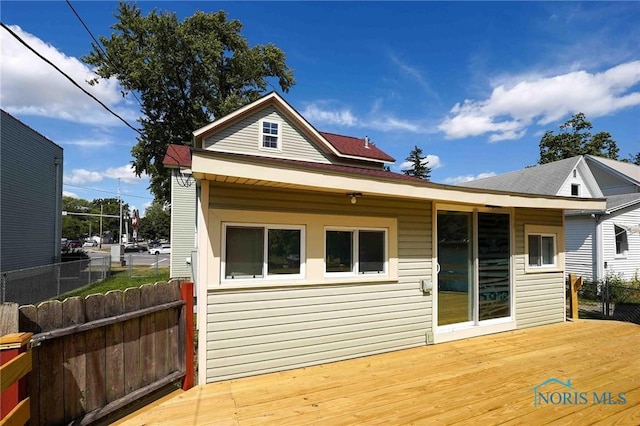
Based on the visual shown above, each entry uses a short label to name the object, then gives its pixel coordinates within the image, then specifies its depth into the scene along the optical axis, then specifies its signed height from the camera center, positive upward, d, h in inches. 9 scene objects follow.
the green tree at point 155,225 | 2416.3 +29.3
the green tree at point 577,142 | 1162.0 +330.8
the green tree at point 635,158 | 1594.7 +369.9
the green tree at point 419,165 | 1608.0 +327.4
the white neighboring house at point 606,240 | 484.1 -12.1
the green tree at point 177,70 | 814.5 +416.0
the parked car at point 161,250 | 1610.9 -107.9
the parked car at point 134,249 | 1669.5 -108.0
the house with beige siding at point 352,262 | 148.5 -18.8
